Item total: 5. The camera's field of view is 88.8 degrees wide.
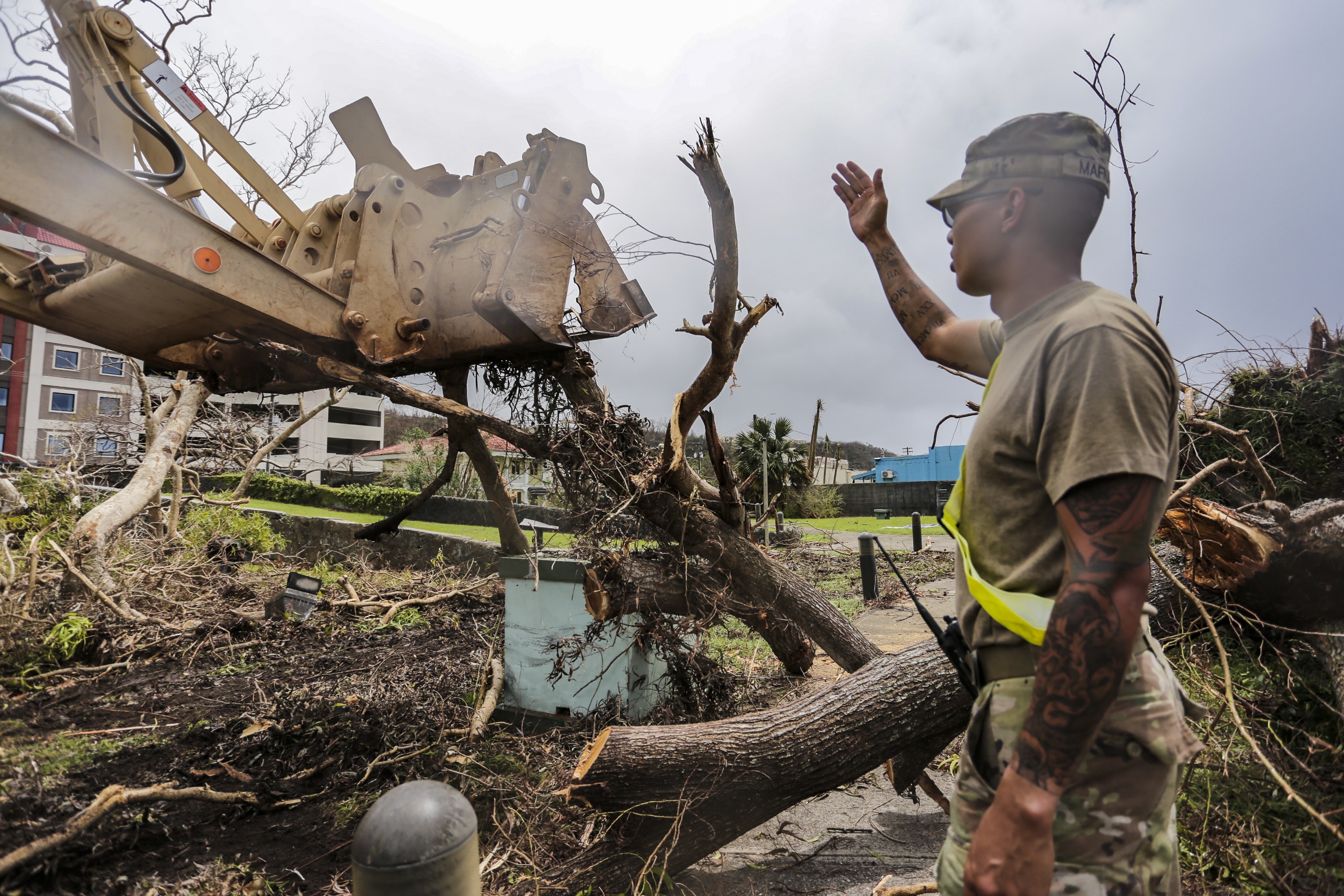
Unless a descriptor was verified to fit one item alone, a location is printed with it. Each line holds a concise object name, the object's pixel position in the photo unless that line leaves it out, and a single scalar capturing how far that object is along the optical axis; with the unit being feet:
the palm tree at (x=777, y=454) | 92.07
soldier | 3.63
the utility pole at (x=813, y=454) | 93.63
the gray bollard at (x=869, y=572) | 34.24
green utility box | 15.44
